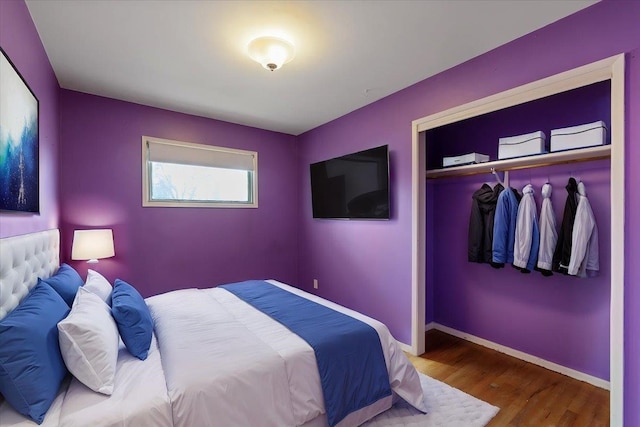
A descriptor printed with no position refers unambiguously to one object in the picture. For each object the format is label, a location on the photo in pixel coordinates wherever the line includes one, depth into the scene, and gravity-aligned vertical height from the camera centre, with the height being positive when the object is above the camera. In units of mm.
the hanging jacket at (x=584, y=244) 2129 -235
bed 1177 -736
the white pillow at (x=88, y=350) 1233 -578
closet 1648 -176
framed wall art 1342 +371
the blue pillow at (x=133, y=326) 1534 -593
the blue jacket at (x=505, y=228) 2592 -141
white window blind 3260 +681
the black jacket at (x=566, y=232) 2229 -154
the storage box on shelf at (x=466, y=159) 2652 +476
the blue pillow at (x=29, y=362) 1055 -544
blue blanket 1560 -796
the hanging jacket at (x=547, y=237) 2330 -204
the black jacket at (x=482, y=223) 2736 -102
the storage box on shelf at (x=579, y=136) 1935 +505
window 3240 +454
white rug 1800 -1268
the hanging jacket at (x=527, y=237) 2434 -206
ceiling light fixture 1884 +1046
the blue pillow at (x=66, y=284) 1705 -420
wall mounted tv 2976 +298
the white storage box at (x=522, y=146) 2236 +512
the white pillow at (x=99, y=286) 1807 -451
